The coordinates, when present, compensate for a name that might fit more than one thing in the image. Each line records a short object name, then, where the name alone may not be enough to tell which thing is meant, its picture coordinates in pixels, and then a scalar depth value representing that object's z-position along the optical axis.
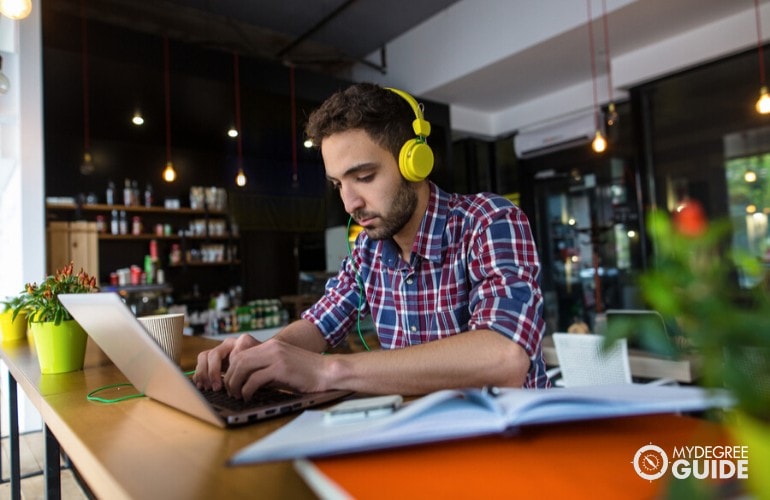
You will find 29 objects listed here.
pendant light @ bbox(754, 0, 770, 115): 3.71
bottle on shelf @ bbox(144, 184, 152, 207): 5.70
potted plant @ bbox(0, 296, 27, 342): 1.93
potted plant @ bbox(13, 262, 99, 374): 1.29
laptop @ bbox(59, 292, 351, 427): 0.71
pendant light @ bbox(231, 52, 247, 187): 4.30
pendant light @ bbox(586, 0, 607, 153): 3.89
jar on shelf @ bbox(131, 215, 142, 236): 5.56
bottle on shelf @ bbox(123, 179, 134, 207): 5.55
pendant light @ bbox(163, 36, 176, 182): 3.95
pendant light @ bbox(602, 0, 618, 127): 3.79
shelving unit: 5.40
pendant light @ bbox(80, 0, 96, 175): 3.62
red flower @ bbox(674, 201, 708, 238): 0.23
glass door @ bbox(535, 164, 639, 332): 5.04
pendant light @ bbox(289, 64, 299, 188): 4.65
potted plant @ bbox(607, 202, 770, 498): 0.21
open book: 0.50
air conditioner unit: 5.00
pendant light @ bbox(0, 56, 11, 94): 2.92
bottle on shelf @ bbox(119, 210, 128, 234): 5.47
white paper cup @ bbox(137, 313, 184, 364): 1.23
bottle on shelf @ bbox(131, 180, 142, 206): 5.60
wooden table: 0.50
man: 0.91
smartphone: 0.58
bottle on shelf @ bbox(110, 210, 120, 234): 5.41
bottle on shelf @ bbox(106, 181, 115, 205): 5.48
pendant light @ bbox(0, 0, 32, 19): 2.20
